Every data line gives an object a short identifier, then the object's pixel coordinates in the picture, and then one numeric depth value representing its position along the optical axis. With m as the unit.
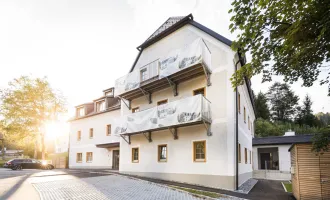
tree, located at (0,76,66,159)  32.94
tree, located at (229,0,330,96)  6.79
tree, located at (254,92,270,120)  59.75
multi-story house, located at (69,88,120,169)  25.78
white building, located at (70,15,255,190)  13.59
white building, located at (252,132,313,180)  22.27
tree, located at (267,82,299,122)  64.31
